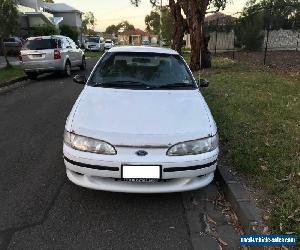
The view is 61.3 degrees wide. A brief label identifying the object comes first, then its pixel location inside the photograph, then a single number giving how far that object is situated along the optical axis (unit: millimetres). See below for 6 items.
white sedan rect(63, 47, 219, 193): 2504
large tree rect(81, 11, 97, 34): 56848
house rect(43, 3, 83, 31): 42478
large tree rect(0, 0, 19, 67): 10444
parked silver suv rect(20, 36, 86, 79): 9939
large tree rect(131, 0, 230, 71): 9948
